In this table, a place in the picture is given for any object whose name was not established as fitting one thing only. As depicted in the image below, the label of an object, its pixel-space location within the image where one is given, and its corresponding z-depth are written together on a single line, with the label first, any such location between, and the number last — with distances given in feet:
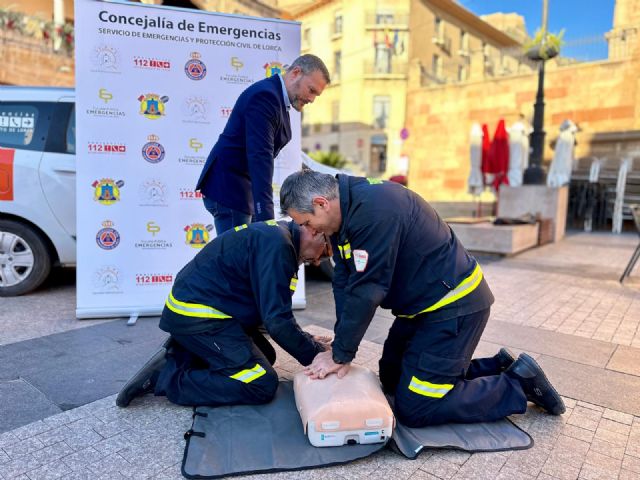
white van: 15.28
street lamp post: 36.81
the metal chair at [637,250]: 20.35
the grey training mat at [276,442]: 7.09
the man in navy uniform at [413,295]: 7.32
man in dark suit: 10.61
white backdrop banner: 13.19
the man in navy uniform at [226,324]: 8.38
